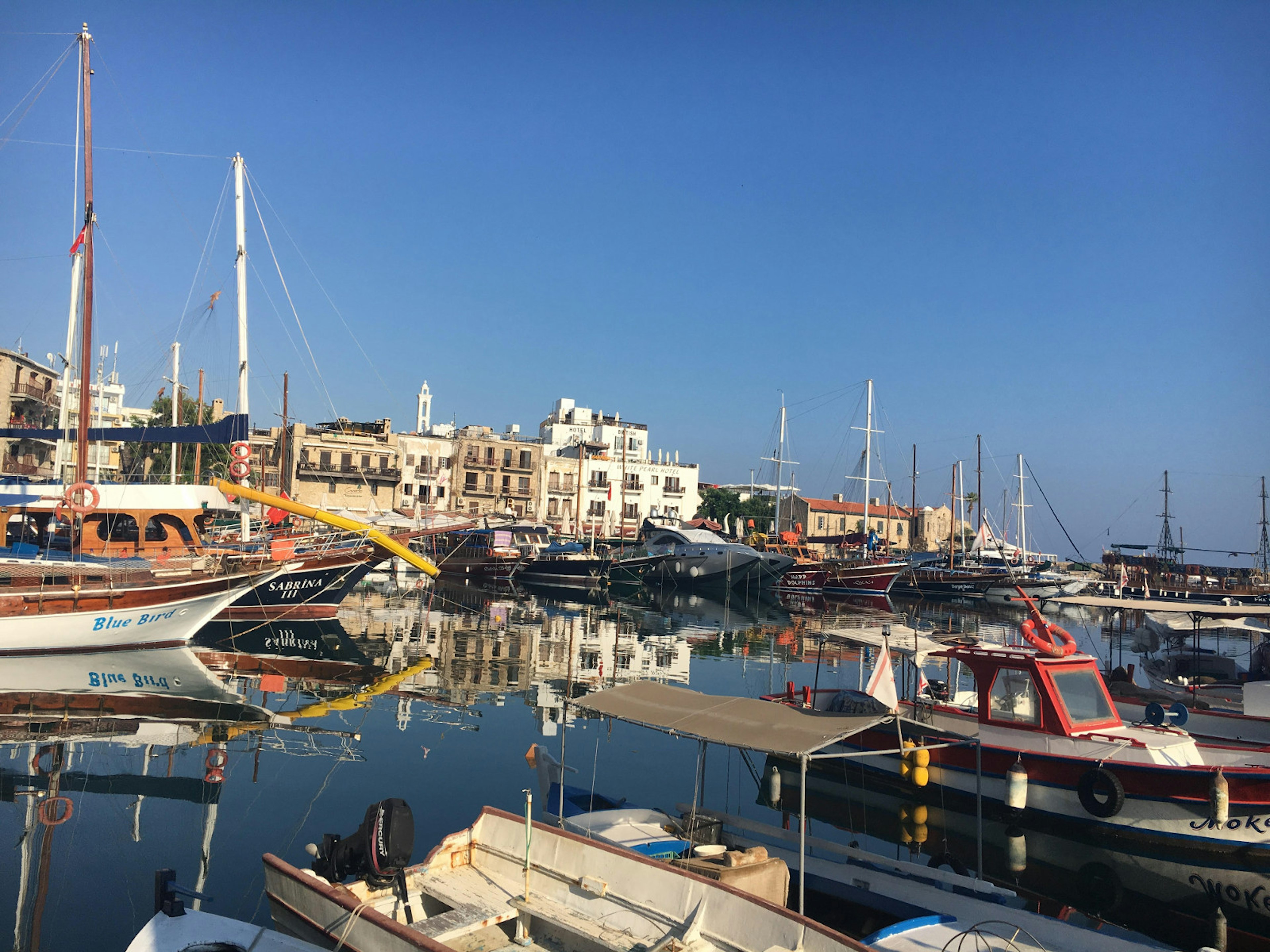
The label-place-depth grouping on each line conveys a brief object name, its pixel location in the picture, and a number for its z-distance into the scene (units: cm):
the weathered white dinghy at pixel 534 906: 764
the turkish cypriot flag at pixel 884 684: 1390
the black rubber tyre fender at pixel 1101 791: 1215
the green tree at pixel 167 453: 6234
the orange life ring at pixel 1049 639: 1360
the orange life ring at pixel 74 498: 2552
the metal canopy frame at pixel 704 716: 930
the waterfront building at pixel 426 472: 7625
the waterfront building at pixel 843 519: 10069
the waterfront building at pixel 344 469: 7288
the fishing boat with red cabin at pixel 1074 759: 1179
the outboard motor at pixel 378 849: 871
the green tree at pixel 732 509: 9700
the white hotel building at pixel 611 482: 8088
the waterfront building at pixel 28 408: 5522
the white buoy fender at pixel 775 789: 1466
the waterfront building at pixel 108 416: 5793
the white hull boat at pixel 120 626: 2288
